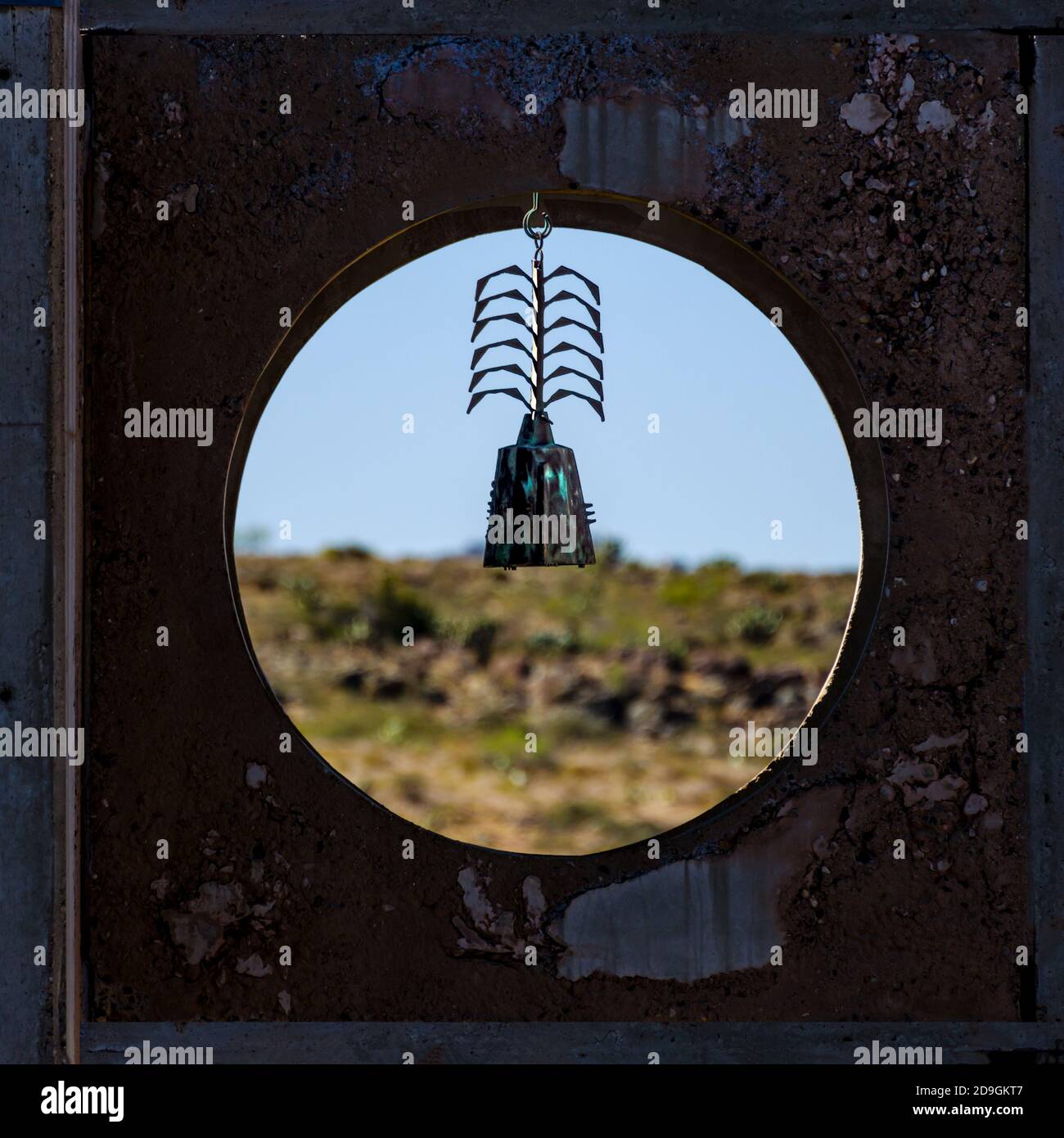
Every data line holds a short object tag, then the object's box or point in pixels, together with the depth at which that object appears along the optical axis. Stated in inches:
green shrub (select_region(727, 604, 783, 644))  1060.5
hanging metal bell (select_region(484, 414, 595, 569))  148.8
